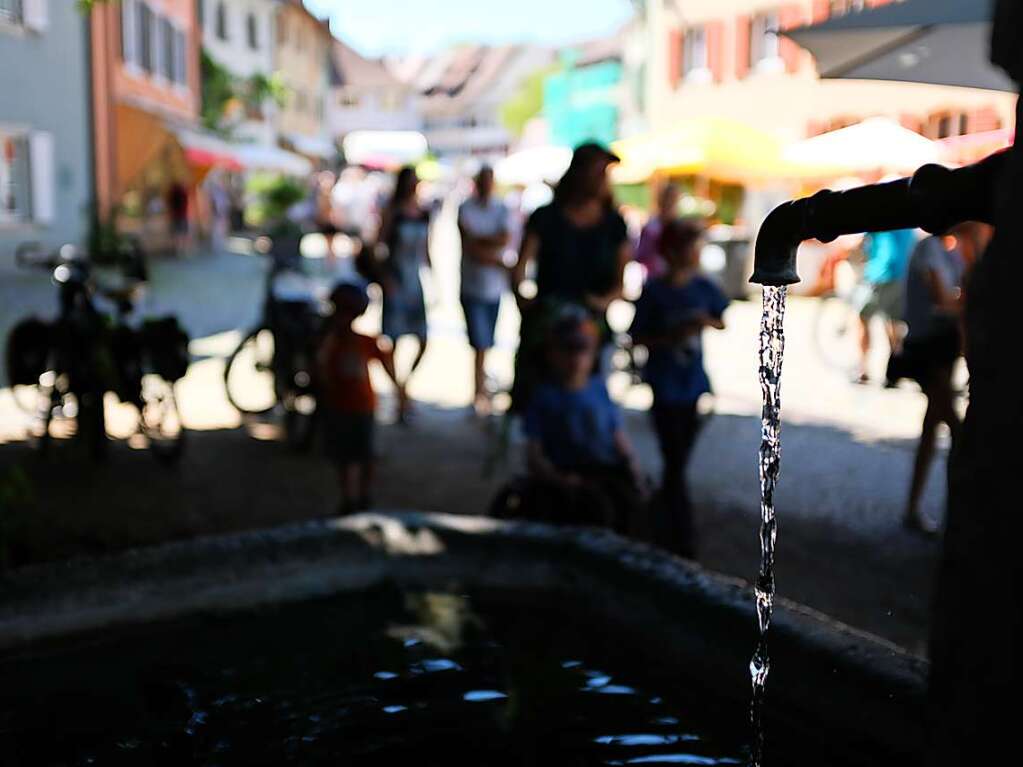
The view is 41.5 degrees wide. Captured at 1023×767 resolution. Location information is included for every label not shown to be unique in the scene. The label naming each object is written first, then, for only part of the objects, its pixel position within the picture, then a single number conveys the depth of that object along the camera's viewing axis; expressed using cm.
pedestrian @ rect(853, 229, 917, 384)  1072
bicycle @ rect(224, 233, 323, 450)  809
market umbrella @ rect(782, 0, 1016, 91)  611
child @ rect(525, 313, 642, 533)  482
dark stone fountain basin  286
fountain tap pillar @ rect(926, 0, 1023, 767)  139
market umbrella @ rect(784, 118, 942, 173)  1268
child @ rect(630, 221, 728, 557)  543
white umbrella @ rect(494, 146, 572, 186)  1822
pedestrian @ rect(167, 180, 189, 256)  2700
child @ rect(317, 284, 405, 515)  604
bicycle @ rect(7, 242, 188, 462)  714
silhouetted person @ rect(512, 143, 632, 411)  610
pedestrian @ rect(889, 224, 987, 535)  617
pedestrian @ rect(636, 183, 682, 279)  1213
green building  6300
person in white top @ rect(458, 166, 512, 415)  886
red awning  2770
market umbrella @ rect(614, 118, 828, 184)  1644
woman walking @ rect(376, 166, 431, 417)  908
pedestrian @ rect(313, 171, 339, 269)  929
